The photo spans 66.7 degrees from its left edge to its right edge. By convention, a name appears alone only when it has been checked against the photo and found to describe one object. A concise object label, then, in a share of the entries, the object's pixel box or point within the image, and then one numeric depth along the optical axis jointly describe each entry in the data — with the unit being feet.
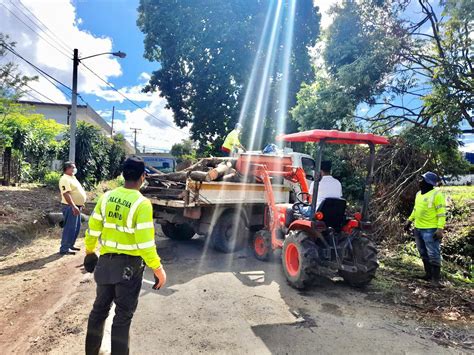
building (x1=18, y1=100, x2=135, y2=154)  128.36
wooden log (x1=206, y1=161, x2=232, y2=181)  23.83
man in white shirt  17.98
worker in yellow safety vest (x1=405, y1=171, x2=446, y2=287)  19.66
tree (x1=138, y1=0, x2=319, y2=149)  64.28
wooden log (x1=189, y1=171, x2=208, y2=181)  23.22
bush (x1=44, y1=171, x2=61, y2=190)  50.39
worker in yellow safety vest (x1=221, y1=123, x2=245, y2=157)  32.42
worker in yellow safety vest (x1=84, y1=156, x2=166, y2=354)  9.80
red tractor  17.40
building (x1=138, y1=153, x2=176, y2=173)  109.40
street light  47.80
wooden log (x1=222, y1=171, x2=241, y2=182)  25.08
